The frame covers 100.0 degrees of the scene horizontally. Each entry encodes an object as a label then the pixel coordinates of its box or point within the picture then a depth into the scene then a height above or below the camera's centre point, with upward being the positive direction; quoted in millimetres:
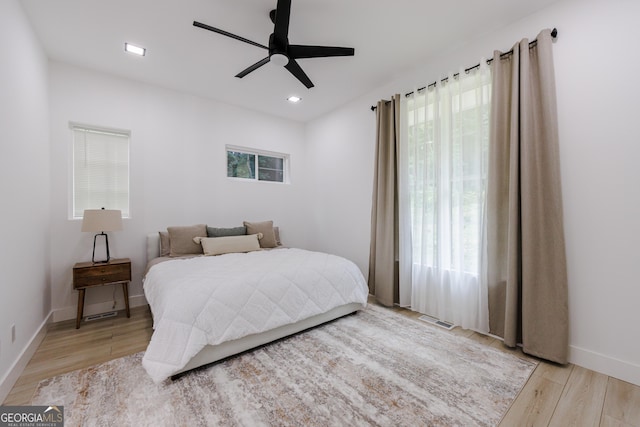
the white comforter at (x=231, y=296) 1815 -683
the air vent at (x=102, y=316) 2936 -1120
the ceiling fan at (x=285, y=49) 1940 +1336
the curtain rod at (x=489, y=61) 2135 +1402
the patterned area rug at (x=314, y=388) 1523 -1154
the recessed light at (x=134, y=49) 2647 +1678
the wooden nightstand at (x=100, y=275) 2705 -623
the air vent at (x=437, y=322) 2718 -1152
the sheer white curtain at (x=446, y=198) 2551 +145
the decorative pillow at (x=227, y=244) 3287 -377
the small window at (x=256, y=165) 4246 +832
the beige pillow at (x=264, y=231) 3854 -248
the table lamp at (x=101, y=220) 2752 -46
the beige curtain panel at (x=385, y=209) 3264 +52
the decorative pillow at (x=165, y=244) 3287 -358
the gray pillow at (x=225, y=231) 3562 -232
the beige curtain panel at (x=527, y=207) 2055 +34
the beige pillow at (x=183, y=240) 3270 -313
